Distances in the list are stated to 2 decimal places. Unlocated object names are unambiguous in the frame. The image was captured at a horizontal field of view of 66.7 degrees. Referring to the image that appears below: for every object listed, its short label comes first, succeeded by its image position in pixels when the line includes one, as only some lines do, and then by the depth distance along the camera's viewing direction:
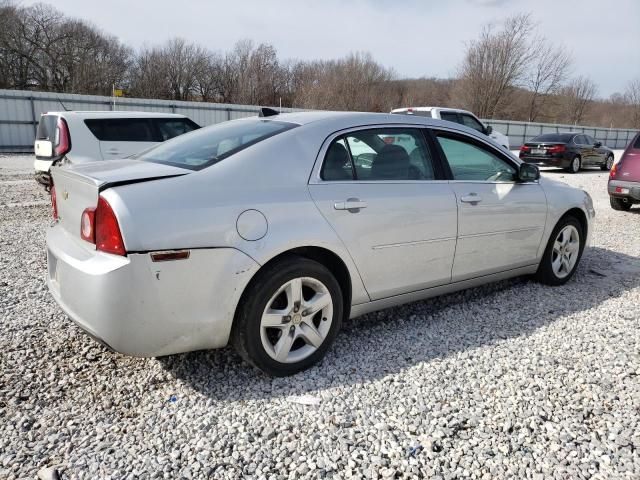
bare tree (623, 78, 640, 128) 58.38
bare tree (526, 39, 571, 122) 43.81
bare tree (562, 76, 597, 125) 55.54
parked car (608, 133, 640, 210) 8.55
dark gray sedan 16.72
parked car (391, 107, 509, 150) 12.44
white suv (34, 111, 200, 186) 8.31
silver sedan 2.40
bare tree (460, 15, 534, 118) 41.81
